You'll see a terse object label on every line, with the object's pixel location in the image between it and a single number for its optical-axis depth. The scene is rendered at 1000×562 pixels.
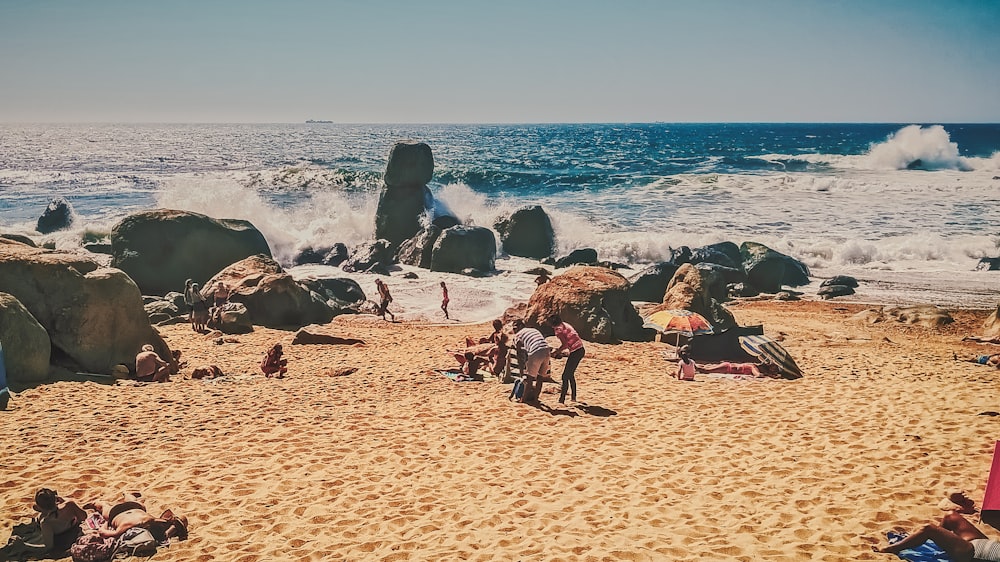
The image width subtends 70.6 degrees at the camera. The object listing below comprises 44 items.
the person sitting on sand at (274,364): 12.20
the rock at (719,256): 25.27
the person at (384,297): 18.72
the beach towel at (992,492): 6.42
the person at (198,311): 15.71
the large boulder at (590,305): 15.34
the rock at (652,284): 21.05
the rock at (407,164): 31.12
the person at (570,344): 9.97
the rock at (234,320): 15.98
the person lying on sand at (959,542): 5.75
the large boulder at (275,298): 16.92
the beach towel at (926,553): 5.73
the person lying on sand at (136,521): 6.22
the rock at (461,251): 25.72
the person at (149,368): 11.41
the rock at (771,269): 24.27
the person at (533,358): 10.29
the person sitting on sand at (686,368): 12.16
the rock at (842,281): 23.52
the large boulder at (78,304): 11.38
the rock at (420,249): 27.03
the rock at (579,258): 27.17
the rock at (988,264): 25.66
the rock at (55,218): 35.00
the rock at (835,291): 22.83
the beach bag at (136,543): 6.04
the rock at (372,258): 26.32
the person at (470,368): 12.03
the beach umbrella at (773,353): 12.11
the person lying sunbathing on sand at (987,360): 12.35
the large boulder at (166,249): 20.45
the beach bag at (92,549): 5.93
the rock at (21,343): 10.16
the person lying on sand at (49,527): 6.01
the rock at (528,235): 30.05
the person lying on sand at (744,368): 12.29
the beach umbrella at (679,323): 13.25
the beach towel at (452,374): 12.02
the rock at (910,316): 17.47
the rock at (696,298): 16.54
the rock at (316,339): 14.94
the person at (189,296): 15.95
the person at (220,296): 17.25
